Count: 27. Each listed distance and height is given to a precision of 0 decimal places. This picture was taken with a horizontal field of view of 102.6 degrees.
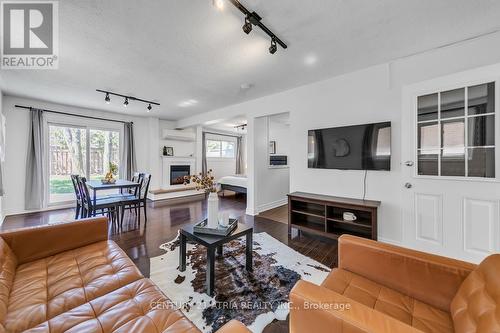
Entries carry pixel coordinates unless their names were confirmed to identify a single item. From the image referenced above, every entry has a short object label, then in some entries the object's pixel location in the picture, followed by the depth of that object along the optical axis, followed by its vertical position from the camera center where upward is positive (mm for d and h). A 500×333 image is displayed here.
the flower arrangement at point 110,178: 3938 -254
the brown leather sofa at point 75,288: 956 -749
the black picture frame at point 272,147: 6642 +600
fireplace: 6403 -255
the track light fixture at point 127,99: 3809 +1410
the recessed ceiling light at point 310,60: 2543 +1385
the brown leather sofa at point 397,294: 820 -659
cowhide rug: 1550 -1135
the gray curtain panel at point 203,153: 7172 +438
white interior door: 2047 -5
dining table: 3421 -359
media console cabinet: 2605 -739
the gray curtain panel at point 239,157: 8500 +346
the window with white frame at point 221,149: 7633 +662
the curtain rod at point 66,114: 4253 +1252
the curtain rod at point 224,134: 7577 +1226
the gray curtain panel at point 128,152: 5715 +386
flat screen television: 2676 +259
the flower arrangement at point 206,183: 2109 -192
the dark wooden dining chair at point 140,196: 3707 -609
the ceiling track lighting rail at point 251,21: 1664 +1325
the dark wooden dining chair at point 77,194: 3514 -511
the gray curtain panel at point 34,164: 4336 +35
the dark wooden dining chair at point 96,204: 3266 -649
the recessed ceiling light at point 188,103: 4543 +1461
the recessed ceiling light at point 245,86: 3452 +1391
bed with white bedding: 5726 -549
